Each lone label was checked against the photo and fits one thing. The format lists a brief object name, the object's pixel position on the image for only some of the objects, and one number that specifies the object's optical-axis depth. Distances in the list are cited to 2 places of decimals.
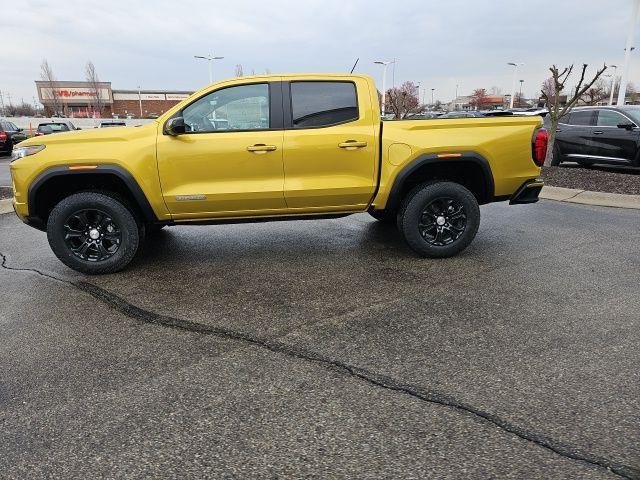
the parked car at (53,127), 22.94
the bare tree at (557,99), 11.49
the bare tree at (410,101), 24.38
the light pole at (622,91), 22.47
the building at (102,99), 64.38
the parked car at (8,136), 20.11
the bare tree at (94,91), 63.59
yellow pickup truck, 4.68
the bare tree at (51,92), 59.47
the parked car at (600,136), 11.07
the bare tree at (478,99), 105.62
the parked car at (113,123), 27.95
